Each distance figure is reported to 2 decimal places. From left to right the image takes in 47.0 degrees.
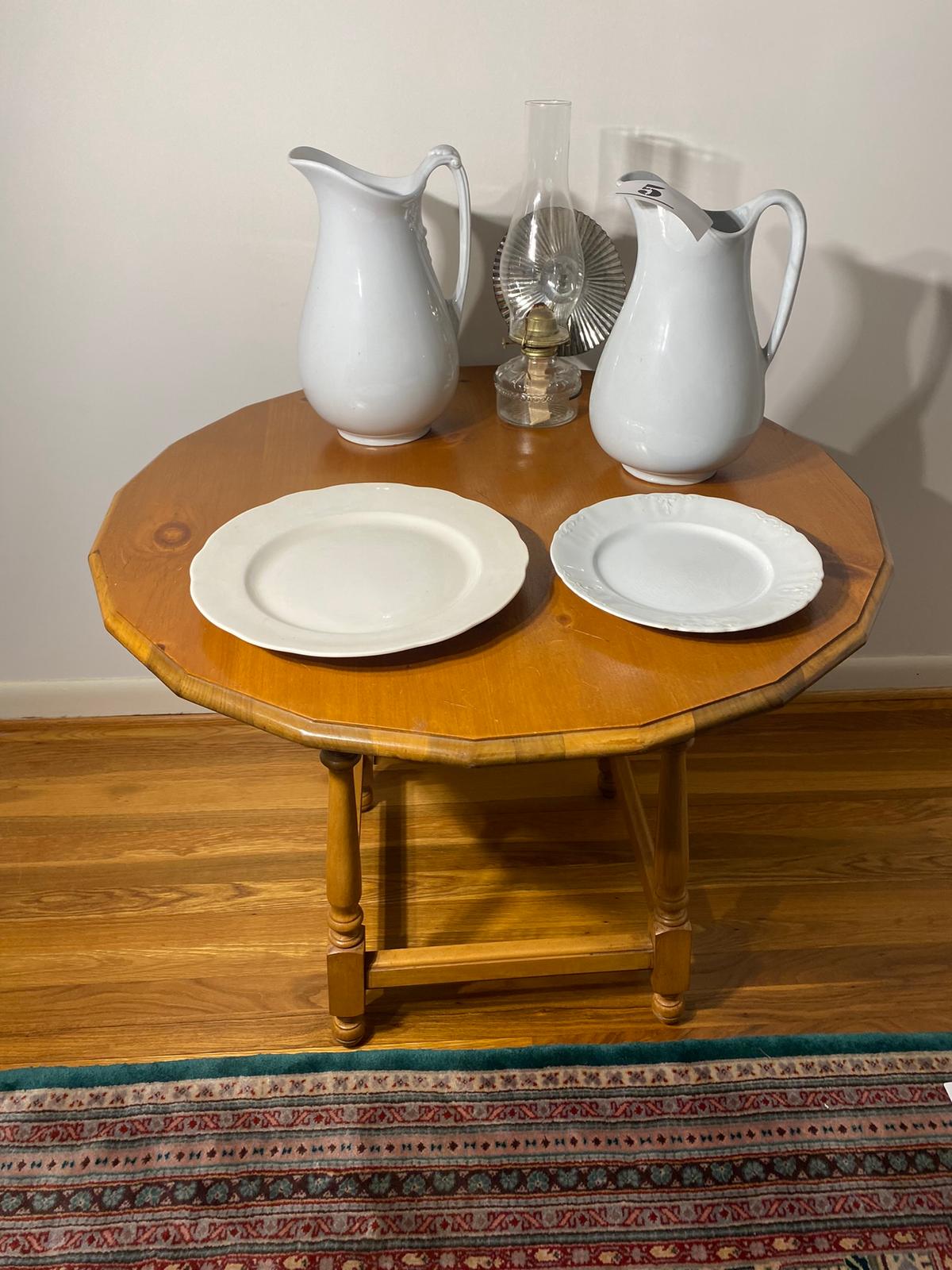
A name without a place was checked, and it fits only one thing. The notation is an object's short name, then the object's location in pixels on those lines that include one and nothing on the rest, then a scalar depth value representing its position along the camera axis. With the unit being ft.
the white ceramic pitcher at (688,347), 3.66
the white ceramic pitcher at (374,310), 3.90
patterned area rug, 3.67
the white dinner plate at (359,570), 3.14
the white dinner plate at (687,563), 3.23
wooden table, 2.93
